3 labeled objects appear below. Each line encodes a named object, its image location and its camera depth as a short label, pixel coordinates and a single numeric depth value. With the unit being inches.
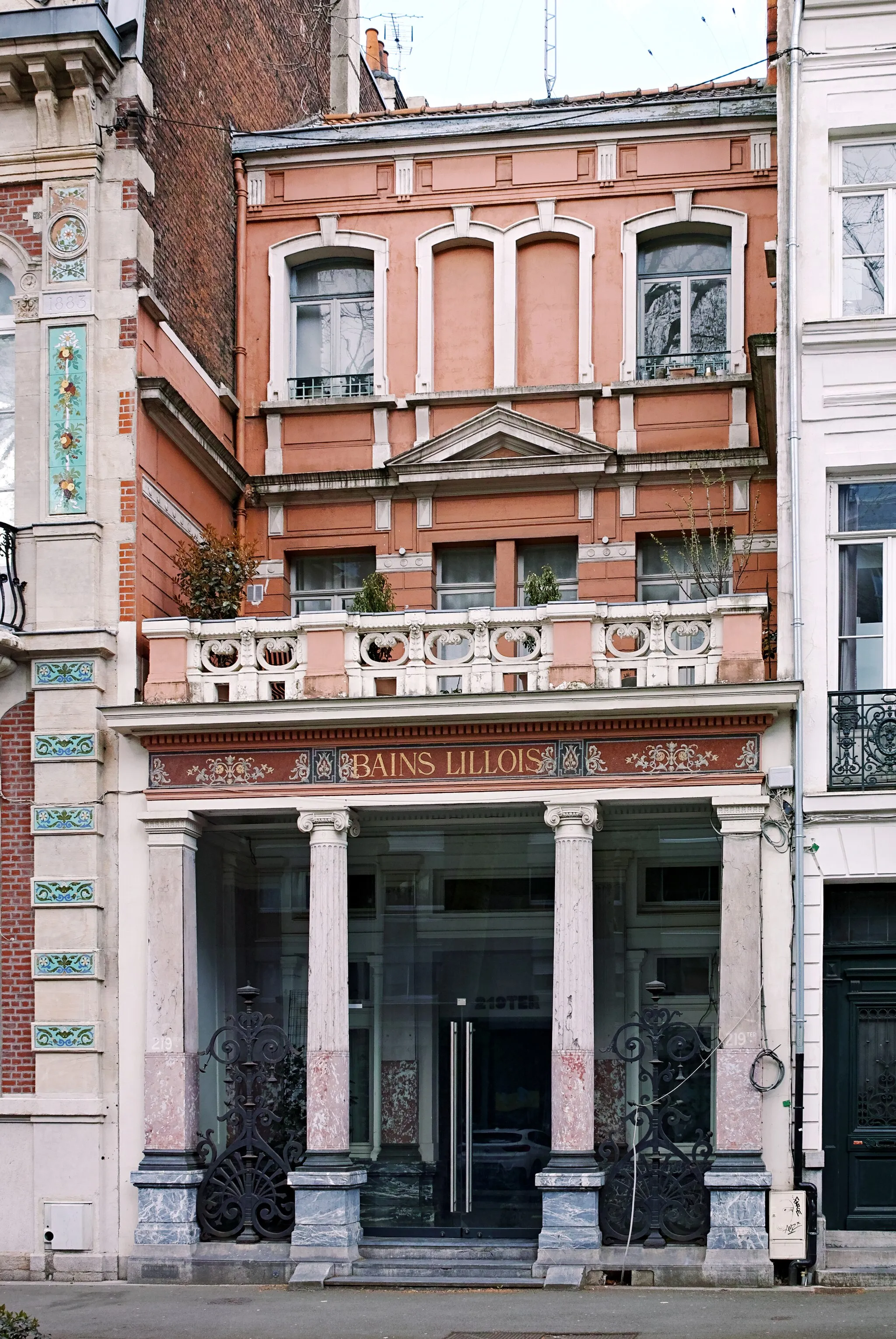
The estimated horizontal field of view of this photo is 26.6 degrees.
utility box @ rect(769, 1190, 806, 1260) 653.3
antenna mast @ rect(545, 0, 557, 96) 929.5
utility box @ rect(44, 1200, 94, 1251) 700.7
